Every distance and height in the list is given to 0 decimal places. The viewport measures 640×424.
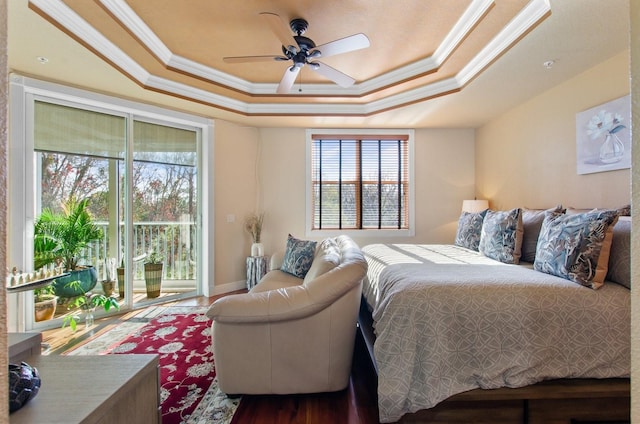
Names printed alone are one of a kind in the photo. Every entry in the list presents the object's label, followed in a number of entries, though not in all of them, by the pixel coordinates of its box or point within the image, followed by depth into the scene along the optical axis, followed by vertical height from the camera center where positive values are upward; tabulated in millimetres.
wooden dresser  868 -636
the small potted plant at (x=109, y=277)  3125 -733
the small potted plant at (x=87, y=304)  2758 -935
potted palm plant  2686 -285
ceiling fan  1916 +1263
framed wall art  2109 +627
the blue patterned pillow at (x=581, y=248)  1516 -218
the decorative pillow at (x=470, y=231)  2893 -204
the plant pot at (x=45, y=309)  2709 -954
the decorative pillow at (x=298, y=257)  2865 -480
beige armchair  1569 -733
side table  3838 -795
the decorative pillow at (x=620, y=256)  1519 -259
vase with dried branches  4137 -193
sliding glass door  2803 +321
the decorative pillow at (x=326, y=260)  1954 -365
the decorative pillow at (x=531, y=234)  2242 -187
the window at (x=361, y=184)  4359 +468
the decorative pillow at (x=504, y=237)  2209 -216
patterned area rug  1646 -1176
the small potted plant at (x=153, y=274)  3464 -771
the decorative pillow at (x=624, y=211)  1804 +3
